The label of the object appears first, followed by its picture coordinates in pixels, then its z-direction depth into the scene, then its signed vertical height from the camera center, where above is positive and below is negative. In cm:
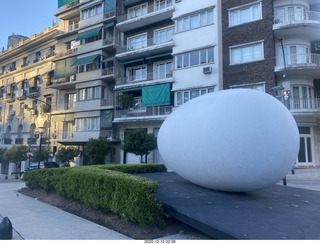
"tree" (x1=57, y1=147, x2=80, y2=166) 2519 -95
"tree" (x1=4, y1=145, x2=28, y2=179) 3011 -114
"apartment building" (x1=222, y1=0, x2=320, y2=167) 1989 +714
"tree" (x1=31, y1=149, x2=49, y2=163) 2844 -128
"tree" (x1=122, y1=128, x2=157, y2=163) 2195 +20
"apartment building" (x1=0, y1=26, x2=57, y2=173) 3659 +839
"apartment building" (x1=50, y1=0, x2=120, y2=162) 2939 +862
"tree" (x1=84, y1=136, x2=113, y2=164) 2325 -49
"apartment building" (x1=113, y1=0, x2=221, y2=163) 2305 +859
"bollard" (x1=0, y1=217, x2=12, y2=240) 609 -204
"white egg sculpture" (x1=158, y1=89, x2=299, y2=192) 692 +11
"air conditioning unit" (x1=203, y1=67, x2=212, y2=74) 2204 +641
